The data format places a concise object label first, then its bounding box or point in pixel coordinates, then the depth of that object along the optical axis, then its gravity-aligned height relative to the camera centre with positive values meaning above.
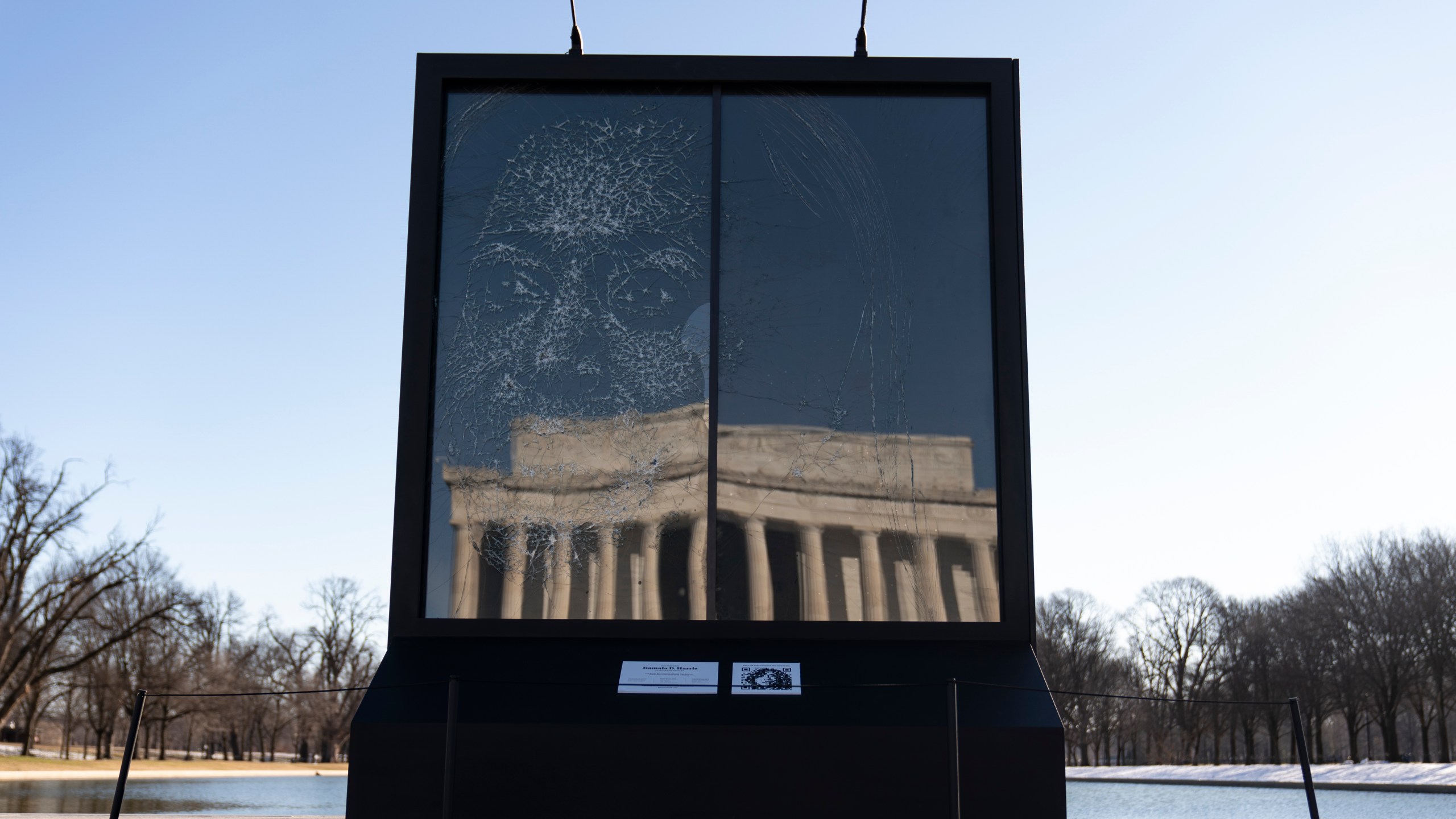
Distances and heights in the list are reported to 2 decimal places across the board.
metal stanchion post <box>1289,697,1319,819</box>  5.12 -0.49
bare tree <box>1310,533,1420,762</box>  36.28 +0.62
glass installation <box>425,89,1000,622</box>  5.59 +1.31
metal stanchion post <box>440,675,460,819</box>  4.96 -0.42
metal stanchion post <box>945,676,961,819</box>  4.86 -0.42
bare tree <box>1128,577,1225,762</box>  52.12 -0.33
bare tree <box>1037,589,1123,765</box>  54.69 -1.14
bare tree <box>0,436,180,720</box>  29.41 +0.91
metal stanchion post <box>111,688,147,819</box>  5.13 -0.55
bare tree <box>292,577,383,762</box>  49.00 -1.73
